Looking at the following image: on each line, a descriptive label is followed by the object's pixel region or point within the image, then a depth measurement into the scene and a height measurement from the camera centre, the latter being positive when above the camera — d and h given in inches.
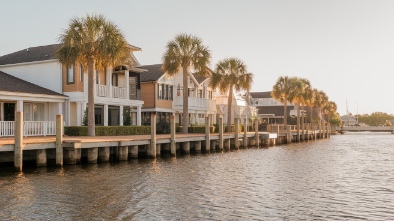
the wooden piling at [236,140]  1756.9 -64.5
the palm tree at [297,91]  2878.9 +201.3
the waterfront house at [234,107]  2659.9 +98.5
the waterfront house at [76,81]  1472.7 +148.6
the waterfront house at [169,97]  1967.3 +121.3
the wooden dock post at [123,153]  1154.1 -72.7
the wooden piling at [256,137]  1934.1 -58.9
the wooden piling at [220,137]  1604.3 -47.9
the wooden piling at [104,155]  1103.0 -73.9
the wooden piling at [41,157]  963.2 -69.1
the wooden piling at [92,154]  1064.8 -69.4
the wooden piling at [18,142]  869.5 -32.3
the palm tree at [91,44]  1278.3 +226.6
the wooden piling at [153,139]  1207.9 -39.9
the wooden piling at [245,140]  1822.1 -67.2
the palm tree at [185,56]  1782.7 +265.9
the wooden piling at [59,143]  963.3 -39.5
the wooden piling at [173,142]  1310.3 -52.4
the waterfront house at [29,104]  1240.2 +63.5
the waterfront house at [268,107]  3971.5 +144.0
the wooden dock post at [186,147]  1440.7 -75.4
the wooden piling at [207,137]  1514.5 -44.8
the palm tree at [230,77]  2086.6 +212.7
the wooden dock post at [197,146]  1517.0 -74.6
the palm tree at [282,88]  2901.1 +222.3
